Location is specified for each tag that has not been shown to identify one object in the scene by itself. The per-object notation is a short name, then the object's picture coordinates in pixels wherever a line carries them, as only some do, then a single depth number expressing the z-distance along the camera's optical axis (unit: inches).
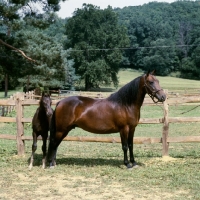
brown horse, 264.5
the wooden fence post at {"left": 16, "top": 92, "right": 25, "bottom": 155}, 314.7
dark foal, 264.7
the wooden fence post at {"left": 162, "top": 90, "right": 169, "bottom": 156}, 294.8
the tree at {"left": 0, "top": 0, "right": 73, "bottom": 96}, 523.2
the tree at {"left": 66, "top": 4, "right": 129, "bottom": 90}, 2107.5
